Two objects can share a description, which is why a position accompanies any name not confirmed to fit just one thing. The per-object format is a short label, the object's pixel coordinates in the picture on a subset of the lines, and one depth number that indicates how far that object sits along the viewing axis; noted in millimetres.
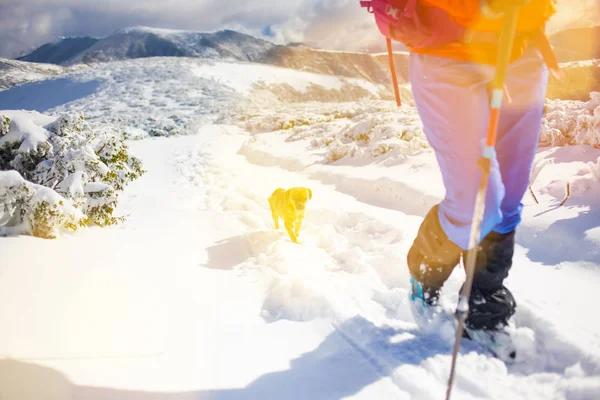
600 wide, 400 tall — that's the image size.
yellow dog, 3523
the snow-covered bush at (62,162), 3342
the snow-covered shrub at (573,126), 4441
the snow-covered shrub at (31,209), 2561
